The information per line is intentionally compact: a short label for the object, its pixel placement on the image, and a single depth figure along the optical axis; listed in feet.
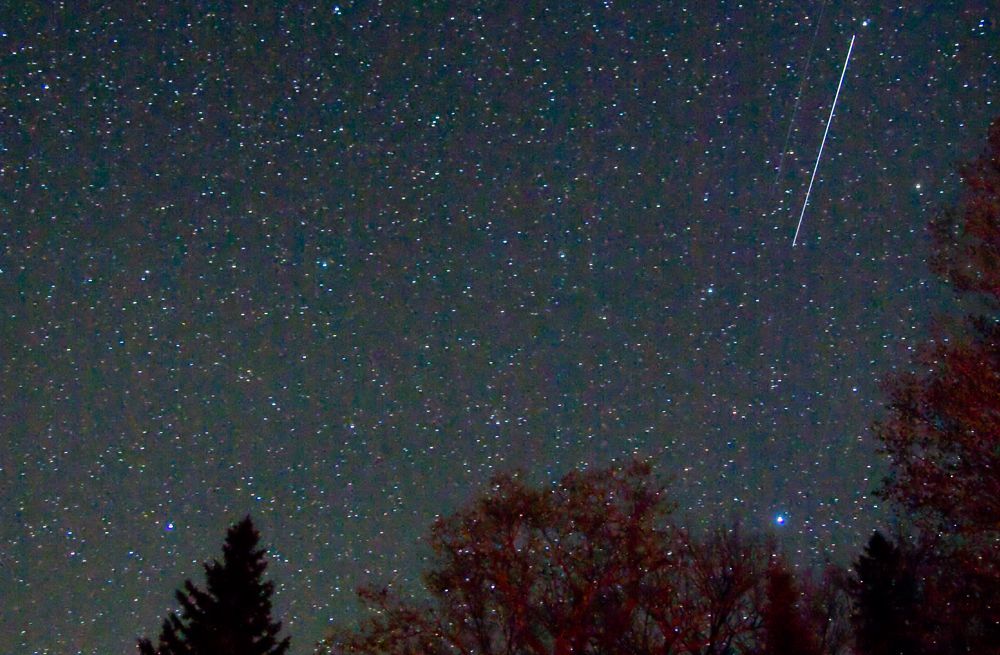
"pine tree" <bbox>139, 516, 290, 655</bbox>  63.21
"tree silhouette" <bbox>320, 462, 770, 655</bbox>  61.52
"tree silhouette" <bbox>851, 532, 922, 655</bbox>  75.48
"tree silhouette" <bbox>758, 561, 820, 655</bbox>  57.36
